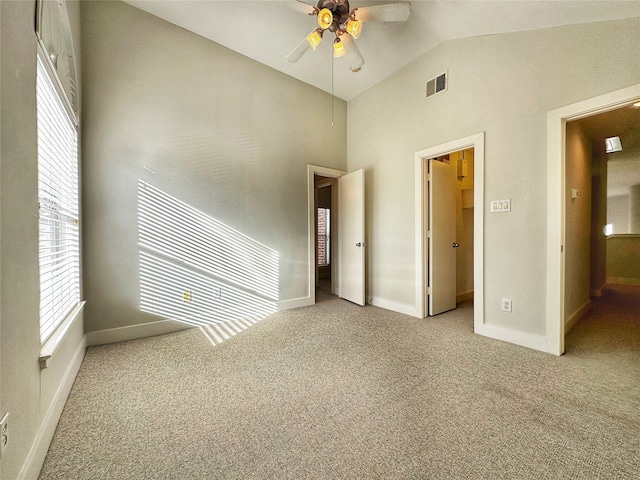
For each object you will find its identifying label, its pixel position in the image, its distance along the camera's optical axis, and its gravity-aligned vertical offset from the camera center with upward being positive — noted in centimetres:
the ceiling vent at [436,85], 285 +173
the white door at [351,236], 366 +1
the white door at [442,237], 320 -2
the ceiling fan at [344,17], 207 +184
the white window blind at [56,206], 135 +21
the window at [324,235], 628 +5
